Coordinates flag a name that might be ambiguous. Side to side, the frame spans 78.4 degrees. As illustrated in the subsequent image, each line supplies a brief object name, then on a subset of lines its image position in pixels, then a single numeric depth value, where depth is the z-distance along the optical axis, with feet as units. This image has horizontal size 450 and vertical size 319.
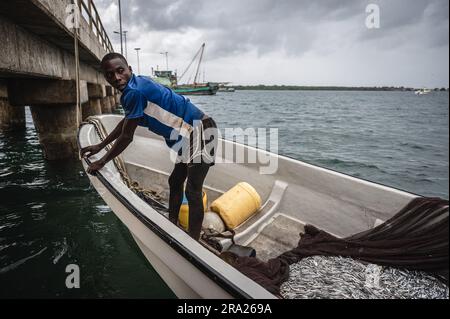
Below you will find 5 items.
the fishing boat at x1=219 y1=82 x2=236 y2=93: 349.04
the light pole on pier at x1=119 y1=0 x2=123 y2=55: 81.46
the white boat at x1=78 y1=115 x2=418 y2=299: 6.95
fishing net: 7.75
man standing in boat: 8.41
